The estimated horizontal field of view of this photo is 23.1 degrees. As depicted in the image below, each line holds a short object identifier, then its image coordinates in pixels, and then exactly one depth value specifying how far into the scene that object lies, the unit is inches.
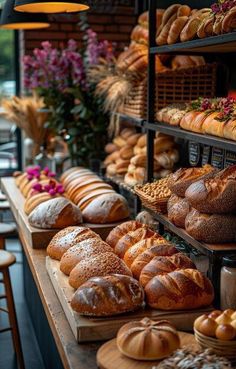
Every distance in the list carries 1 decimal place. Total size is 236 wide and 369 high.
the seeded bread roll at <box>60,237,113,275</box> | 86.9
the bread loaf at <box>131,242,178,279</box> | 83.9
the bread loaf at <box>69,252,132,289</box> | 80.0
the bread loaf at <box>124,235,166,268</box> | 88.5
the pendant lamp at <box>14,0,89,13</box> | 100.9
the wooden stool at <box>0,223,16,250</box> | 145.1
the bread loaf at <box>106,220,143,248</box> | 99.7
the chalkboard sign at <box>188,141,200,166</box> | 111.8
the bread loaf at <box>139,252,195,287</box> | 79.0
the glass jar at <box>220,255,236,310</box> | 75.4
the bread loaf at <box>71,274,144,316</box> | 72.1
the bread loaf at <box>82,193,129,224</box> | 118.1
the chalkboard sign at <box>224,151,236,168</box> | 98.5
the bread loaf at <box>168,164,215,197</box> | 89.1
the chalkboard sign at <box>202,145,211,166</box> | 108.3
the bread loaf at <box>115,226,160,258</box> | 93.3
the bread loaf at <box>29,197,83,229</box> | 113.3
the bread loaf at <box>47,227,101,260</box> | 96.7
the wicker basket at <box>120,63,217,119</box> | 116.6
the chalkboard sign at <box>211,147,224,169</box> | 103.2
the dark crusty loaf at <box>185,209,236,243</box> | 79.4
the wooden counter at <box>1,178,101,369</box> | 66.9
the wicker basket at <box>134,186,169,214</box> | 98.6
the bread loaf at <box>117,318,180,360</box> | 62.2
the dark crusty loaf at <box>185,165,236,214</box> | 78.3
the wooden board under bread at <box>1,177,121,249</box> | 112.2
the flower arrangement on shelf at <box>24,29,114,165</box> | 160.9
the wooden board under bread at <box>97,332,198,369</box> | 62.0
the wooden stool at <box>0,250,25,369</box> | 123.3
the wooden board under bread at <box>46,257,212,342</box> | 70.8
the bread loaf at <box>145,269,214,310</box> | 73.9
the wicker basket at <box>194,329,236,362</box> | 61.3
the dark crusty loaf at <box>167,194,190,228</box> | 88.1
